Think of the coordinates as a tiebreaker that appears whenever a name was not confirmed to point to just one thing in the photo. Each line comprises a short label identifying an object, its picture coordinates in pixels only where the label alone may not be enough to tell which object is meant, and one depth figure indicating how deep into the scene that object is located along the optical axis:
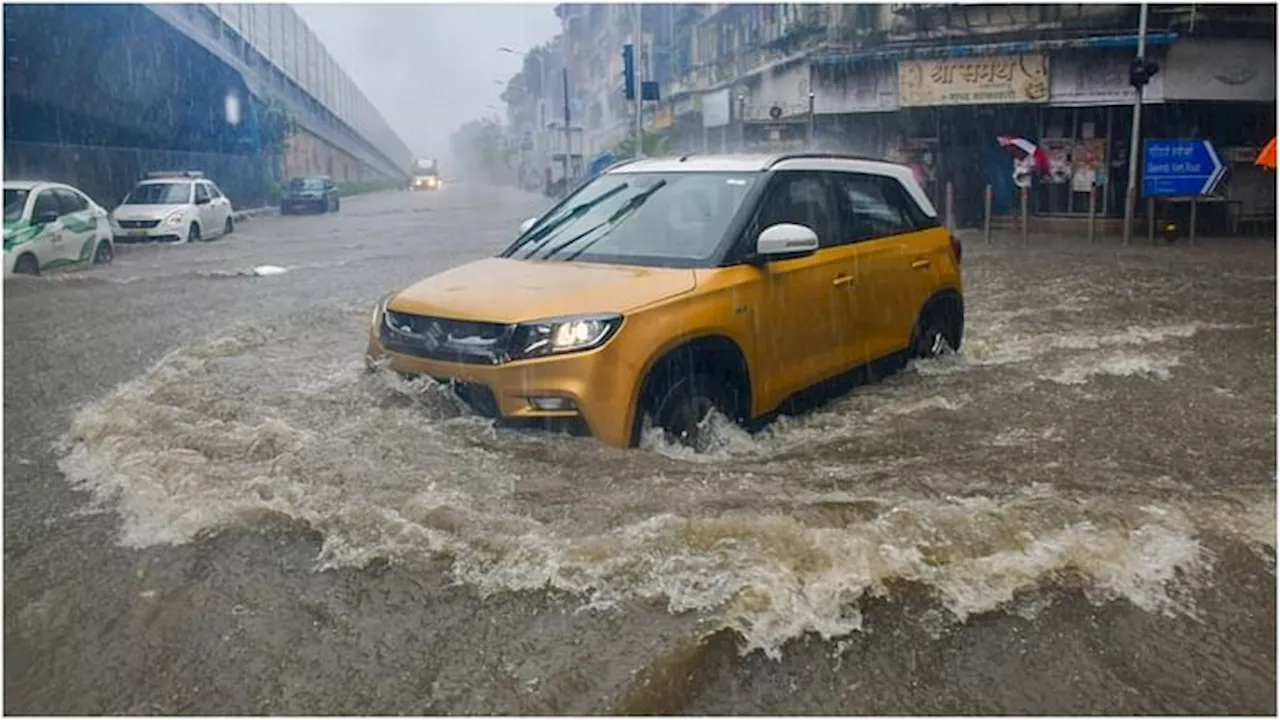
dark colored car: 37.94
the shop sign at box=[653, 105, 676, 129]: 39.50
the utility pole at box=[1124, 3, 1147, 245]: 18.22
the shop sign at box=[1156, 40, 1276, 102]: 20.02
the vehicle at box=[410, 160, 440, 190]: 77.56
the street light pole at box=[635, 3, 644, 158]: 28.00
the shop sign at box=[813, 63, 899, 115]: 22.84
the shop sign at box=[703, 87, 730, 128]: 31.87
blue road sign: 18.38
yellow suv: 4.69
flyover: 22.97
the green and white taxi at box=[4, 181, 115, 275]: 14.08
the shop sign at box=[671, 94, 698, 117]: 36.19
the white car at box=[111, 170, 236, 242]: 20.98
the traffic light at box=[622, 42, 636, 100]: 27.44
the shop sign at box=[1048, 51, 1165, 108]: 20.39
